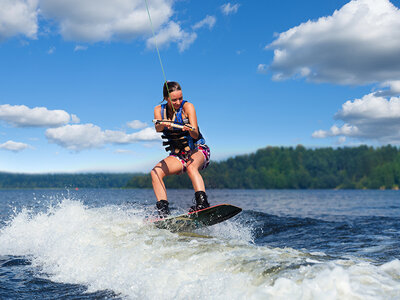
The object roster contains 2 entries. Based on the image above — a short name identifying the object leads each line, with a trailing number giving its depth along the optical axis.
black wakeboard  5.73
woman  5.92
